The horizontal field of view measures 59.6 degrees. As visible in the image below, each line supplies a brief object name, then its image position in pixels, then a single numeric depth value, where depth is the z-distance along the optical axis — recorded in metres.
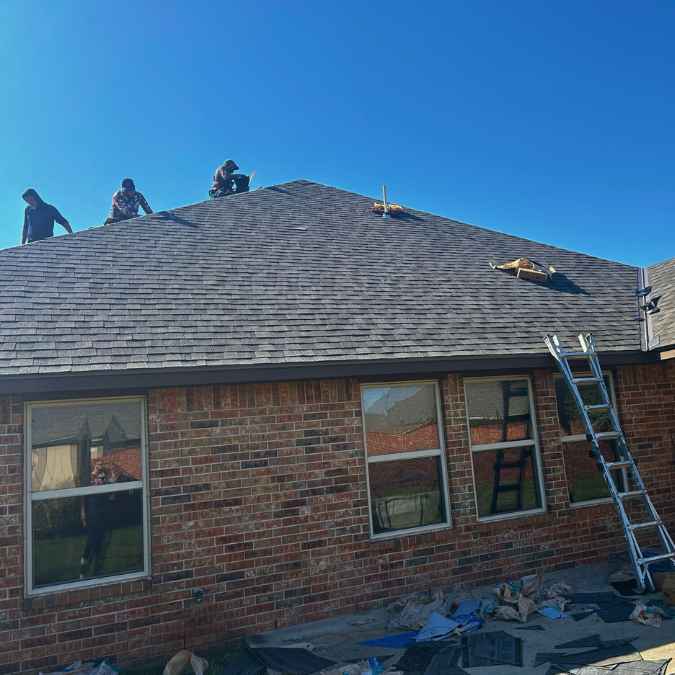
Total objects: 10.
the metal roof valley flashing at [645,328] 7.67
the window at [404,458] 6.59
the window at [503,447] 7.05
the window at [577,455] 7.52
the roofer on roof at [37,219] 9.40
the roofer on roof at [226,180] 11.65
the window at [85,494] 5.32
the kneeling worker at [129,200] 10.51
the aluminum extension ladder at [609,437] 6.34
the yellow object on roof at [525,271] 9.27
